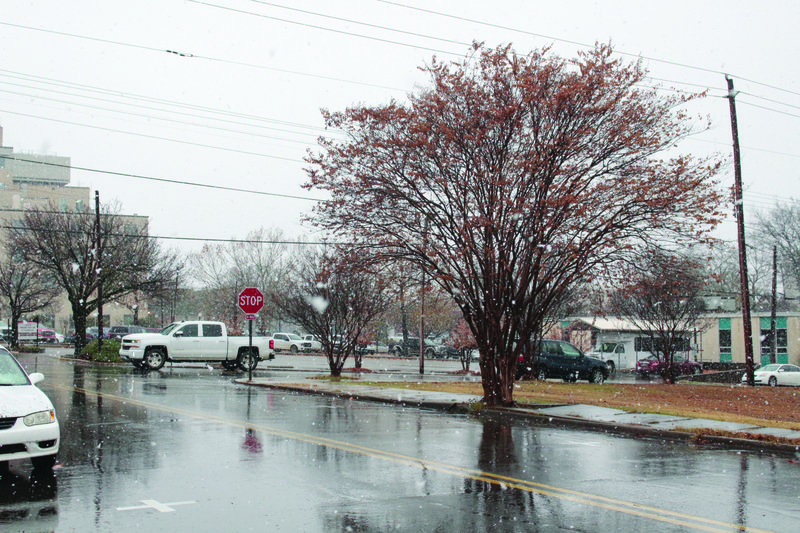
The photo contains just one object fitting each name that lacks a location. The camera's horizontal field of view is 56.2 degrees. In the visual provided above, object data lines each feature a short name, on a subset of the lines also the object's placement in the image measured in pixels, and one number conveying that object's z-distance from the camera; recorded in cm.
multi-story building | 9144
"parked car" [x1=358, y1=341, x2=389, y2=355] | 6706
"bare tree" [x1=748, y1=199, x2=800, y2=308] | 5934
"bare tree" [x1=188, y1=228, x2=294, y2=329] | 6738
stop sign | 2447
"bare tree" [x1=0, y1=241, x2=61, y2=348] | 5009
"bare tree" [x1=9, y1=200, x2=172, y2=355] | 4053
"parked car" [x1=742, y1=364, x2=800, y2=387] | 4022
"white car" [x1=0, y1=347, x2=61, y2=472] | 837
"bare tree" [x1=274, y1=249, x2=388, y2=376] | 2852
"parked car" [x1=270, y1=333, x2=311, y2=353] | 6231
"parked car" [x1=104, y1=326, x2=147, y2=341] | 5791
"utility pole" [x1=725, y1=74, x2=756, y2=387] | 2758
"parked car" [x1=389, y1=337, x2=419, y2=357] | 6444
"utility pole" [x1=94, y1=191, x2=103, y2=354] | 3887
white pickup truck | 3091
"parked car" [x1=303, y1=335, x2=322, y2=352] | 6469
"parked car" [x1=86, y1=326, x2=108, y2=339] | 6324
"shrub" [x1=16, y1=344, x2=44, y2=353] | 4569
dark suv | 3241
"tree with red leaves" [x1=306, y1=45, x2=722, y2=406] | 1670
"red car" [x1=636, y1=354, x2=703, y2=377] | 4581
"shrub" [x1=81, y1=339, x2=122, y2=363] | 3700
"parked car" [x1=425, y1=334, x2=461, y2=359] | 6561
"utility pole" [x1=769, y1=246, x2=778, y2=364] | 4584
